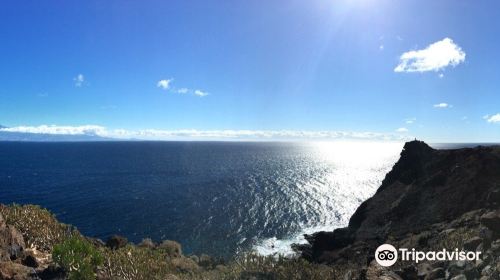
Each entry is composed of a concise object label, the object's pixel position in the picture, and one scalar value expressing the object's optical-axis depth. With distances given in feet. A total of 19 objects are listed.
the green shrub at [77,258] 50.98
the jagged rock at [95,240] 99.77
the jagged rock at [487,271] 47.58
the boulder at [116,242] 112.27
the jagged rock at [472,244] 63.94
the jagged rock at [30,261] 57.57
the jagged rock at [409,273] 55.47
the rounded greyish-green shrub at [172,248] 143.64
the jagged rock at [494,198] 130.63
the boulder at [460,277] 48.75
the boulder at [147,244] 150.07
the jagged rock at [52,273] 53.78
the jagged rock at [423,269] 55.93
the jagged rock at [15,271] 49.79
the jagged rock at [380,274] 50.88
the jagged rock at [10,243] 57.25
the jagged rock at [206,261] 154.32
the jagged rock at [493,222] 65.31
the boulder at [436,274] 53.06
